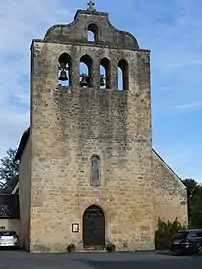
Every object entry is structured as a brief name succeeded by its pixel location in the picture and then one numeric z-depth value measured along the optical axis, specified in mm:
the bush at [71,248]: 30227
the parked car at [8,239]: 35844
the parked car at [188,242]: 28000
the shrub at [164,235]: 32750
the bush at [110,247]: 30906
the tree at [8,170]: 85250
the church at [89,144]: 30766
